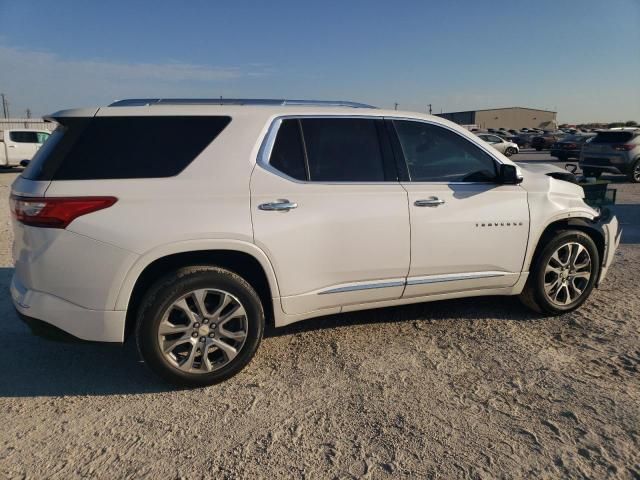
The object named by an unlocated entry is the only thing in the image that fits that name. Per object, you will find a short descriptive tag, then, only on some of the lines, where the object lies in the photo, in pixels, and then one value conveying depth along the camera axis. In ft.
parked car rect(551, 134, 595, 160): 76.33
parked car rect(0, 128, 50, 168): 68.90
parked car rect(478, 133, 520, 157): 92.91
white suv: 9.45
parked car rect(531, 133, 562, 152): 124.67
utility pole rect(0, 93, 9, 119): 214.90
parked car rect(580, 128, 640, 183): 47.26
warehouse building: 327.88
